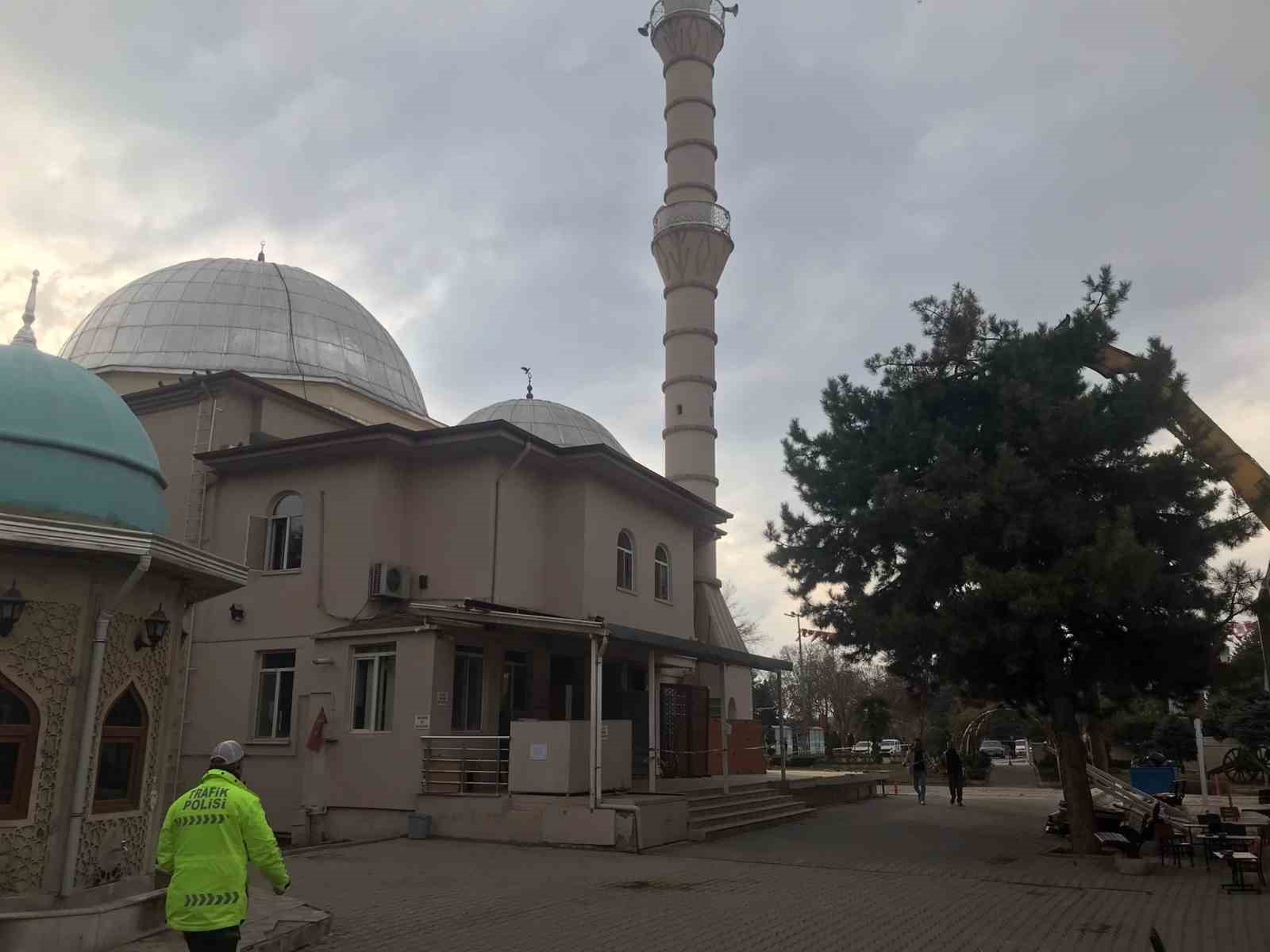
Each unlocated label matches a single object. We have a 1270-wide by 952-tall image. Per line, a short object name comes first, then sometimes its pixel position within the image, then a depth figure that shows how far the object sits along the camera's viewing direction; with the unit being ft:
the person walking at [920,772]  70.64
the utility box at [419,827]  46.52
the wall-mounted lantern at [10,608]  23.53
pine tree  40.40
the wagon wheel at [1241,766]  87.39
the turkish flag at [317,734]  50.70
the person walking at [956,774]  68.54
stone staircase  49.11
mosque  25.27
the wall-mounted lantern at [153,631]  27.43
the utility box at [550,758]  45.65
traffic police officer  15.14
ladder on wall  62.28
